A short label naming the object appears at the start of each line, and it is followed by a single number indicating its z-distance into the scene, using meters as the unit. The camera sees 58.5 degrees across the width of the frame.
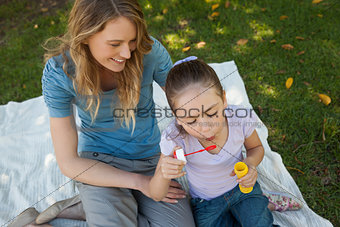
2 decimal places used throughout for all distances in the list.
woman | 1.52
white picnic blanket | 2.04
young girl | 1.45
